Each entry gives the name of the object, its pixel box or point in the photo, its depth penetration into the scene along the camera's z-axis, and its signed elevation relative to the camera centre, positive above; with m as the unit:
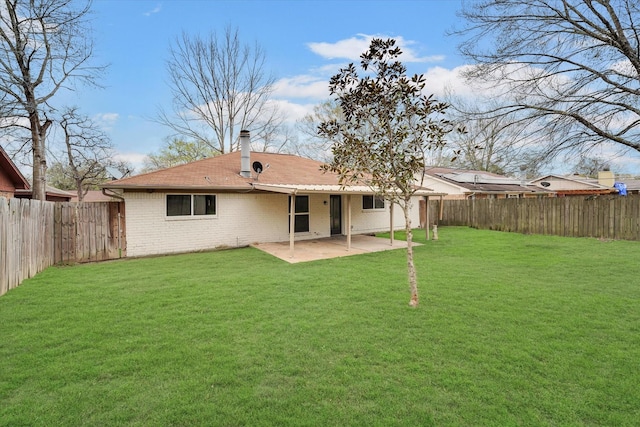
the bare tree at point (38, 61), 11.98 +6.02
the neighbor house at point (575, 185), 26.22 +2.18
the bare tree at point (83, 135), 15.35 +3.82
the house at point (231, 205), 9.84 +0.25
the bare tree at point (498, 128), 7.59 +1.95
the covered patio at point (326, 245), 9.43 -1.17
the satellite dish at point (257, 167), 12.90 +1.80
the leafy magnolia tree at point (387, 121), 4.92 +1.41
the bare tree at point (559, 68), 7.15 +3.25
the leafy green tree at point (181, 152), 29.19 +5.81
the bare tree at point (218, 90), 22.39 +8.78
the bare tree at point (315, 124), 25.31 +6.96
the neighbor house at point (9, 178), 13.41 +1.66
